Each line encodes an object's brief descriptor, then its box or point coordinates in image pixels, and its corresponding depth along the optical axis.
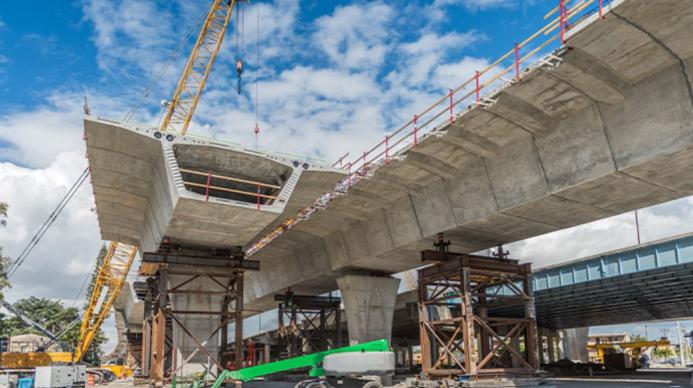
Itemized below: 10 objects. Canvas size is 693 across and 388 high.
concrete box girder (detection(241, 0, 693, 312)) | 14.26
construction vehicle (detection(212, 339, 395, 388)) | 15.98
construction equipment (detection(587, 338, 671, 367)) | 58.62
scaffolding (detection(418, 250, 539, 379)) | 22.47
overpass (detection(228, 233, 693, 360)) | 32.09
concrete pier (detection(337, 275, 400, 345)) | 30.67
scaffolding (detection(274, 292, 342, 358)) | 38.12
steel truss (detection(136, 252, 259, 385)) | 23.25
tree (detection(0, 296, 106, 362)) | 97.50
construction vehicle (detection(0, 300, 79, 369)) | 35.00
